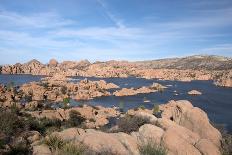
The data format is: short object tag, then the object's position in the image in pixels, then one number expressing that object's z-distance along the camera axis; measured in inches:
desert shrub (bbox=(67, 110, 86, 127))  986.3
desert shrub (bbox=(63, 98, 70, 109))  1511.3
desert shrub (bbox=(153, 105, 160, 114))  1296.9
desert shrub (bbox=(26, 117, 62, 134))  722.6
